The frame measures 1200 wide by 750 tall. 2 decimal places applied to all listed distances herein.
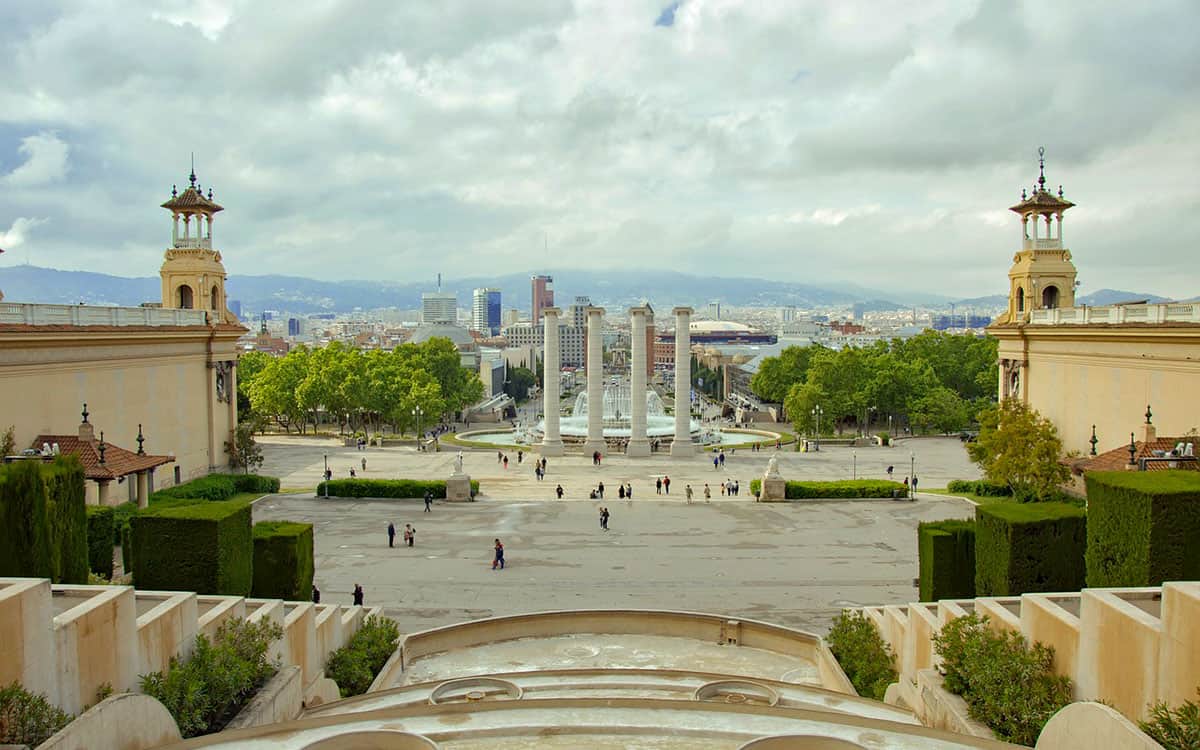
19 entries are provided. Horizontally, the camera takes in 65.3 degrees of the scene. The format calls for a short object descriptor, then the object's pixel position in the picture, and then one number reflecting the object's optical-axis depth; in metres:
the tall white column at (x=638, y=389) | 66.62
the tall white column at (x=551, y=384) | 66.94
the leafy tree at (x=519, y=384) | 168.88
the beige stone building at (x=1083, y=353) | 39.34
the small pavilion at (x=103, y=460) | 35.06
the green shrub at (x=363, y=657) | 18.77
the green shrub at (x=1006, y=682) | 12.78
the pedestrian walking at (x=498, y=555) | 31.48
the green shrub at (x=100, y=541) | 26.91
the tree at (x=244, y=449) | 53.97
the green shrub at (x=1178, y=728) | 9.45
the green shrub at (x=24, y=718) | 9.70
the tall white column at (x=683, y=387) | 66.62
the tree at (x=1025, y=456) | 40.25
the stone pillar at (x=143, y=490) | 37.47
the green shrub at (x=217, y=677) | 12.41
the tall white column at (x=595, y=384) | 67.94
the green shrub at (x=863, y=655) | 18.81
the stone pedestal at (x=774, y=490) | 45.69
